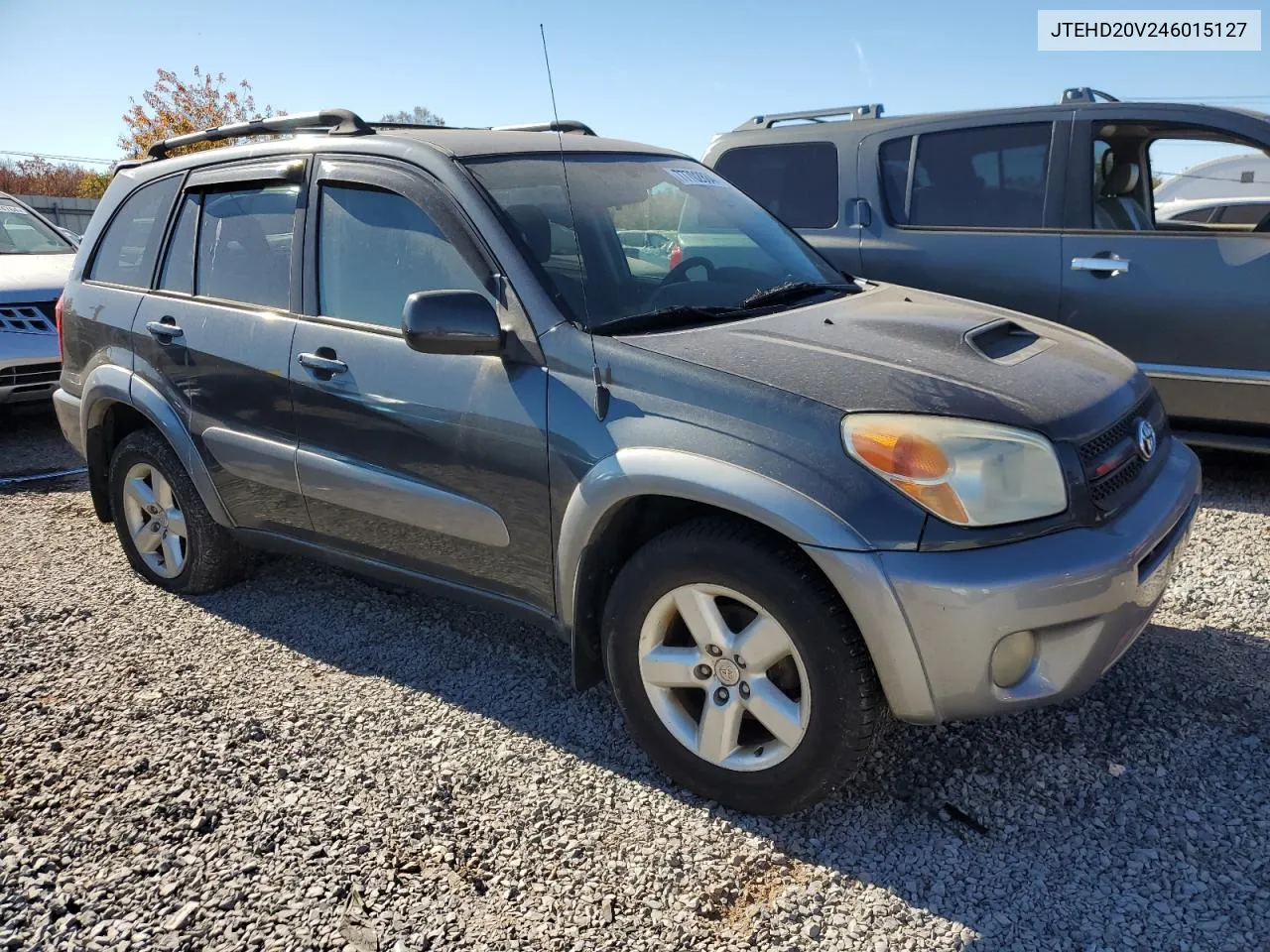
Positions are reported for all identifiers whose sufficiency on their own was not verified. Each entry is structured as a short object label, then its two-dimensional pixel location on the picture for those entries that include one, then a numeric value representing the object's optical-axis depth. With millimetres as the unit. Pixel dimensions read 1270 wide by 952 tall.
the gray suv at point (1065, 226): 4559
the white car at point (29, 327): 6727
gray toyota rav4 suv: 2209
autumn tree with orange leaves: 30562
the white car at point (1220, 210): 7023
